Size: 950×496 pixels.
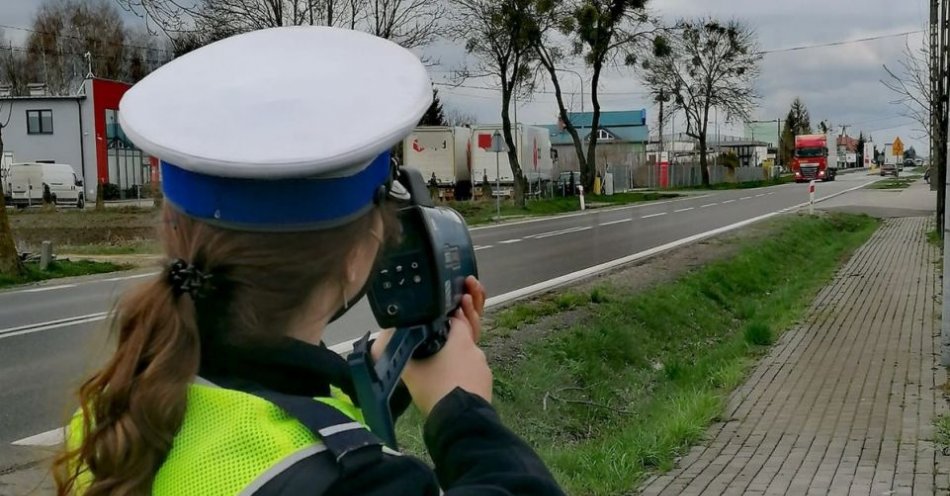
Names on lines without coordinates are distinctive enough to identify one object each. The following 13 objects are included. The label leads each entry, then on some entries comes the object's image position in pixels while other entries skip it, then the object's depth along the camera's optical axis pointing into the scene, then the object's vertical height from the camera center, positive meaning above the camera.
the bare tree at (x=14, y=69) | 58.72 +6.91
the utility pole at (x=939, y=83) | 20.65 +1.88
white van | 41.06 +0.12
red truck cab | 78.25 +1.17
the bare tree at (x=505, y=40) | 39.09 +5.16
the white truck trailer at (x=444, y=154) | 41.88 +1.04
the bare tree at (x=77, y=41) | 52.12 +7.82
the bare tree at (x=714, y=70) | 64.00 +6.44
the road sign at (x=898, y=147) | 42.03 +1.01
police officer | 1.20 -0.14
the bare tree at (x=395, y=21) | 30.38 +4.60
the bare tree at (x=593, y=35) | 42.78 +5.99
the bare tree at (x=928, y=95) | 24.33 +1.82
